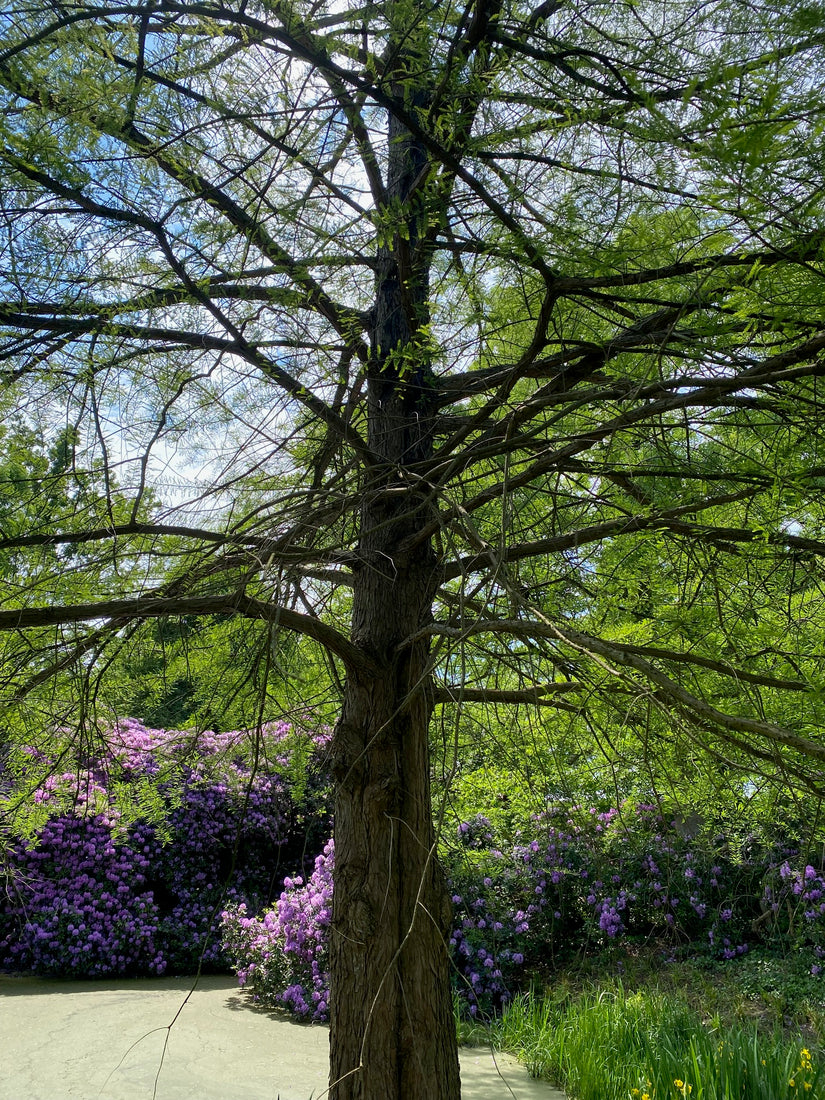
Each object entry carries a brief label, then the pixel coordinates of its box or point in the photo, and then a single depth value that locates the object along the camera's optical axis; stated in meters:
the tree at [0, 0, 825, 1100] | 1.94
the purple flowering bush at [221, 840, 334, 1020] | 7.27
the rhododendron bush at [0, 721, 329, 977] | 8.45
